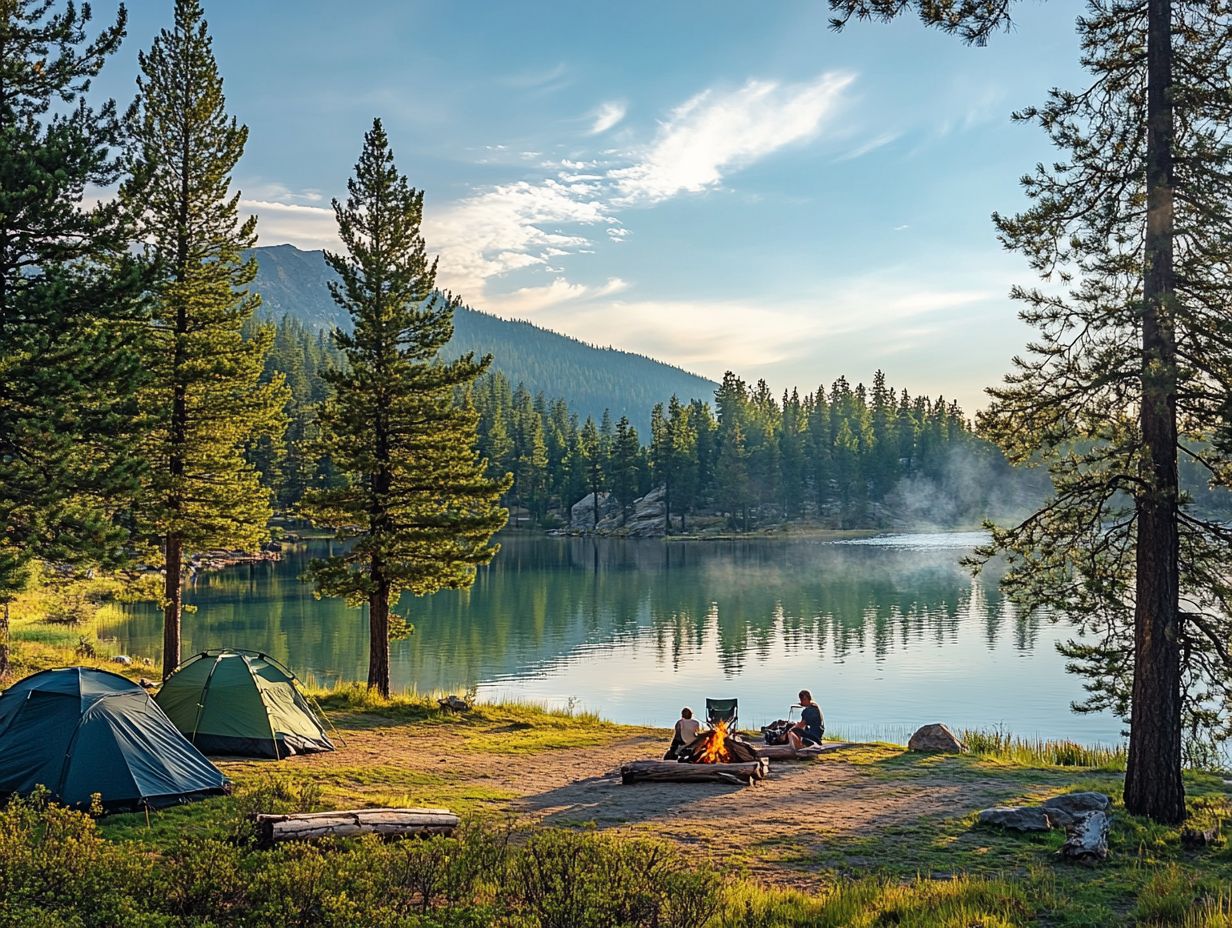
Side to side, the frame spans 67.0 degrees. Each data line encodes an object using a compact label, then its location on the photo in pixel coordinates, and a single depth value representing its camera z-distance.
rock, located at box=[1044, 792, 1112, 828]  12.77
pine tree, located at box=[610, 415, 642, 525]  114.12
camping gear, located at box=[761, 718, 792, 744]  19.00
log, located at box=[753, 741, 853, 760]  18.11
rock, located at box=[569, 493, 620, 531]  123.00
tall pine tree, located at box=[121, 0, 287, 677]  23.20
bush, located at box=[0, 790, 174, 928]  7.17
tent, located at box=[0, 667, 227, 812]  11.89
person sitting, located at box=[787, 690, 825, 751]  19.34
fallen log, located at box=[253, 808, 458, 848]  9.75
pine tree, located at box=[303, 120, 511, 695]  23.77
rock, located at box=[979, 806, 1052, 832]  12.44
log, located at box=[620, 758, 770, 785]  15.63
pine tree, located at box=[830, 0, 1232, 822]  12.99
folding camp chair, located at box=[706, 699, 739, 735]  20.55
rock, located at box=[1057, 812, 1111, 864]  11.07
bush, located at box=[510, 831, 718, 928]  7.31
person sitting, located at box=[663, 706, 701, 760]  17.36
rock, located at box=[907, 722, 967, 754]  18.86
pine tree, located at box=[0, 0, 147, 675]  15.04
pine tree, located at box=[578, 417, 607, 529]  117.44
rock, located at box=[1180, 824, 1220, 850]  11.75
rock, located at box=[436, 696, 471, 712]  22.30
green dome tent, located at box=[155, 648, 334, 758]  16.50
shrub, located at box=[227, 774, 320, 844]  9.66
